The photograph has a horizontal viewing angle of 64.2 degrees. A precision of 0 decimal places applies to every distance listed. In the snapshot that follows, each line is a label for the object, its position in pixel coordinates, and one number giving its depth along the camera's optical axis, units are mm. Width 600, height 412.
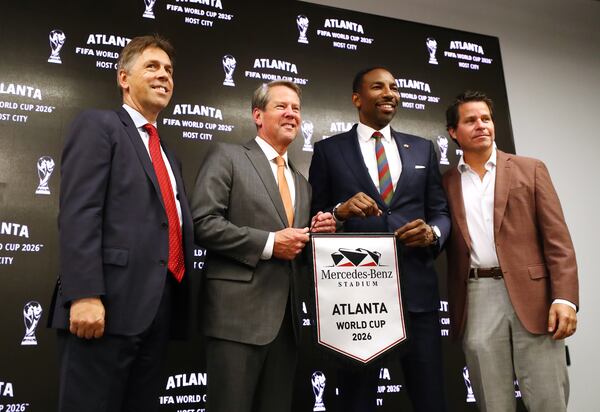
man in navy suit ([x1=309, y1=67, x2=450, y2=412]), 2023
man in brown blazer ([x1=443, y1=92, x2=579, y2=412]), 2062
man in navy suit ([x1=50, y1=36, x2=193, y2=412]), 1539
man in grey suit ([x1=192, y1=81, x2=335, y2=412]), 1828
